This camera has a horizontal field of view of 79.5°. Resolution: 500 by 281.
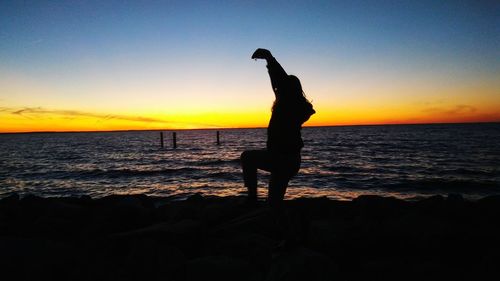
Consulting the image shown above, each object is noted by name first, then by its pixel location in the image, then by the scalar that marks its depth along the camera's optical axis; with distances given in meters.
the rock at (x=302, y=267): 3.34
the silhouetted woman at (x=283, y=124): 3.07
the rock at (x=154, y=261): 3.70
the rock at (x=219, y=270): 3.66
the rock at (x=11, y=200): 8.50
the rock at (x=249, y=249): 4.32
